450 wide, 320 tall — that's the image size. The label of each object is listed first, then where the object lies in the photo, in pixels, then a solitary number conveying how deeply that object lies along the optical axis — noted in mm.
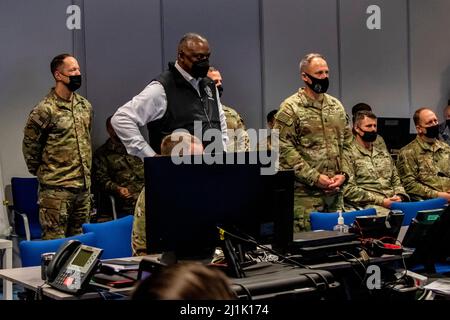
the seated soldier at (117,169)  5918
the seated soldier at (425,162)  6012
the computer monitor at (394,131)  7047
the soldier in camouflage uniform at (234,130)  5510
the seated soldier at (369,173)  5348
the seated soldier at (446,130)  7164
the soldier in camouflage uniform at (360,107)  7024
